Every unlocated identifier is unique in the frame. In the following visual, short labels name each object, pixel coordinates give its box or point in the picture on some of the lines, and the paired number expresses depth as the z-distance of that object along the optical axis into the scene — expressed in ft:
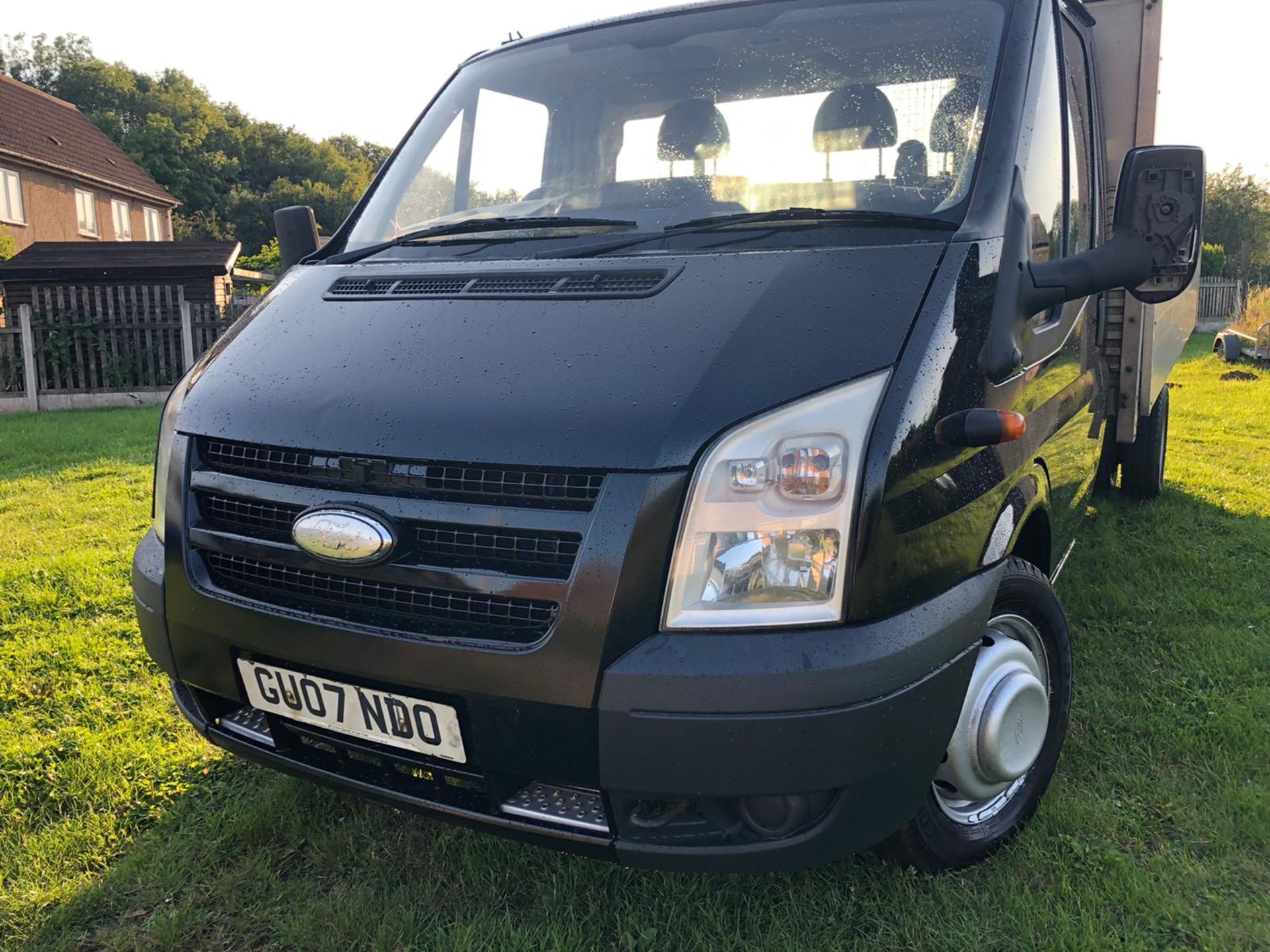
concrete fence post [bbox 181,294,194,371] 45.21
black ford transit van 5.67
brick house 97.25
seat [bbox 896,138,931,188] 7.86
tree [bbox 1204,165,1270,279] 127.75
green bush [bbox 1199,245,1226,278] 88.53
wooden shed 54.03
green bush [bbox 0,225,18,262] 75.87
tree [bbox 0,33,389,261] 195.93
